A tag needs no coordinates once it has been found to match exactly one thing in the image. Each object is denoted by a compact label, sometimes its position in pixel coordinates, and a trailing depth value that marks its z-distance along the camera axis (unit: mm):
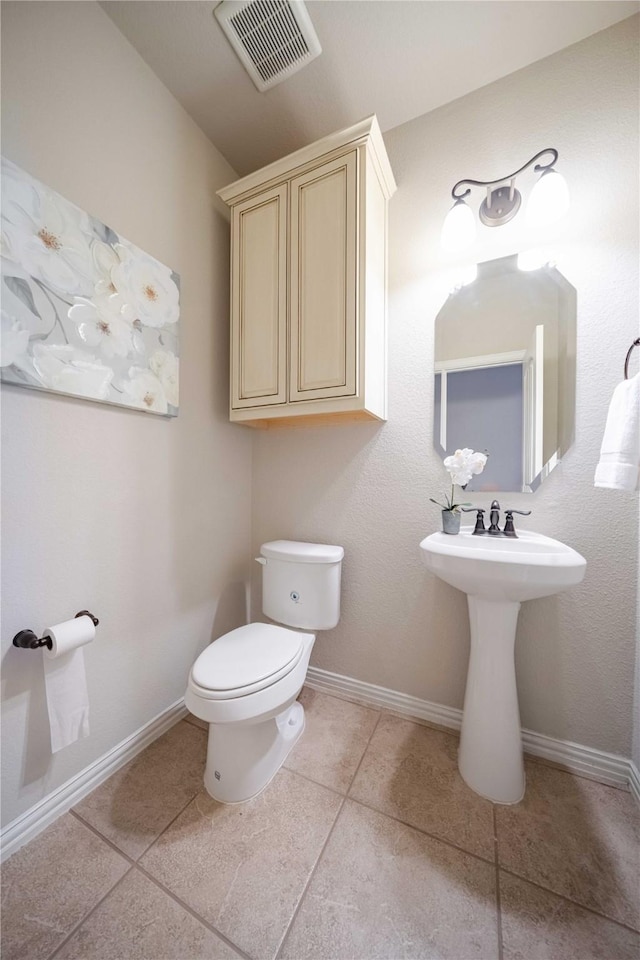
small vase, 1226
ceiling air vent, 1067
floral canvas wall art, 860
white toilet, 957
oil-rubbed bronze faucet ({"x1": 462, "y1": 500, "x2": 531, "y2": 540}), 1167
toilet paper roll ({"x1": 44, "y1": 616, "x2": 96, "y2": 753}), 894
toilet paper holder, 869
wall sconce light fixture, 1122
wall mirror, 1177
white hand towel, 898
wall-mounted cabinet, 1216
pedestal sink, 956
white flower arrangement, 1214
